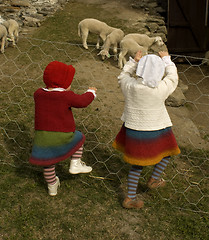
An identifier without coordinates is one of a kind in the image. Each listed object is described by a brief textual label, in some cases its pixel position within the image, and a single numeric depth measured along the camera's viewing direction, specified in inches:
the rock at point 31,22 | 308.2
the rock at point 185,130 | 150.5
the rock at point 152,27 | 306.8
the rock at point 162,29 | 311.3
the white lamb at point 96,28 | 251.1
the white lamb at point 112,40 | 231.3
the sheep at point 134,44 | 216.4
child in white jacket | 87.4
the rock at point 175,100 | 191.5
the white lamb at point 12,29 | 255.0
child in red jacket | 91.6
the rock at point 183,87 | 224.3
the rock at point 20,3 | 358.5
